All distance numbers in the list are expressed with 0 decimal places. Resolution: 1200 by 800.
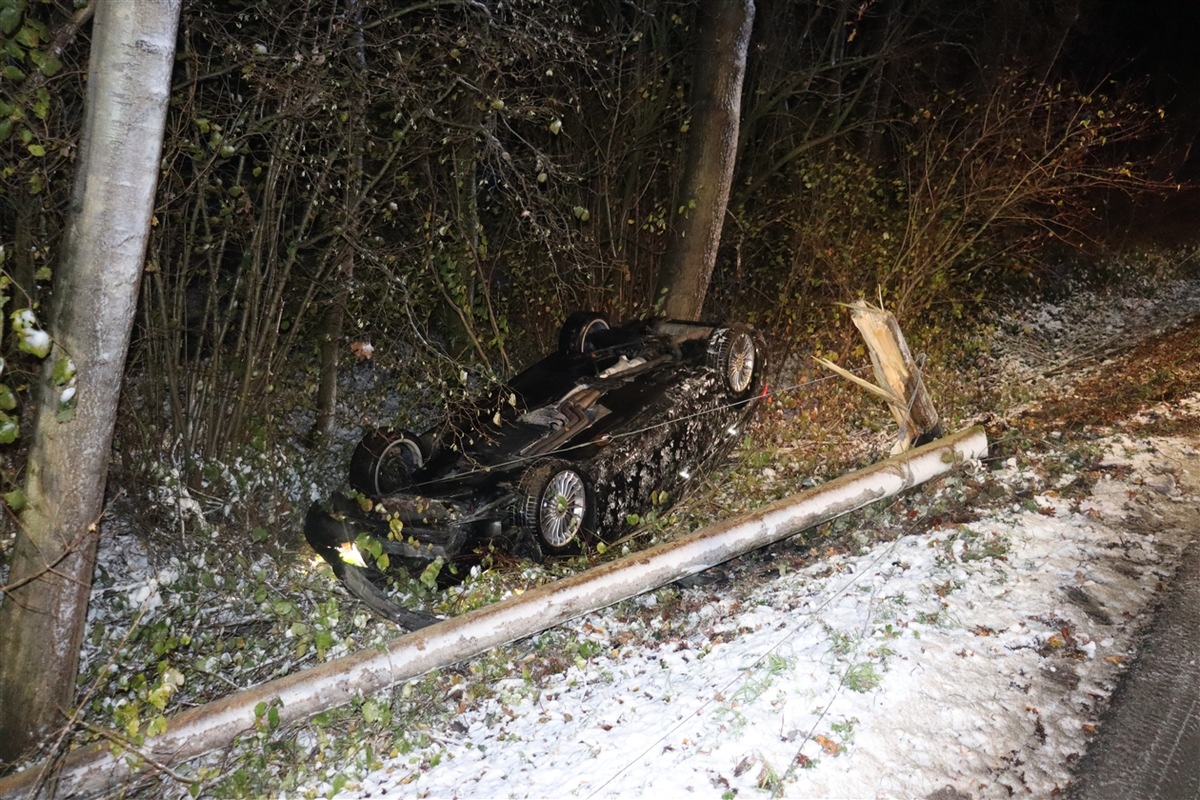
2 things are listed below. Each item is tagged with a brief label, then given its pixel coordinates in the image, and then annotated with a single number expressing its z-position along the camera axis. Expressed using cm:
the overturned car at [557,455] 561
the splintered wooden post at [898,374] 661
